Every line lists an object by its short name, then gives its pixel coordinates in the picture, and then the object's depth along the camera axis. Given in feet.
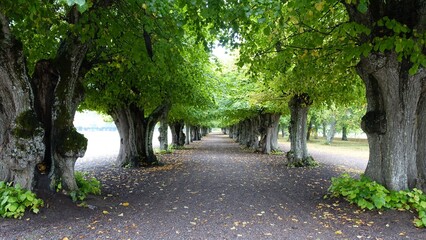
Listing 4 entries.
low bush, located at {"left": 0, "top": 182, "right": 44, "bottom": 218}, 19.44
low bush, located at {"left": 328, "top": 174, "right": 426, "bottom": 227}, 21.38
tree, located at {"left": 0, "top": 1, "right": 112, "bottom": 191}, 20.81
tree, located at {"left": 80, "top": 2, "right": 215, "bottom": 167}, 22.84
